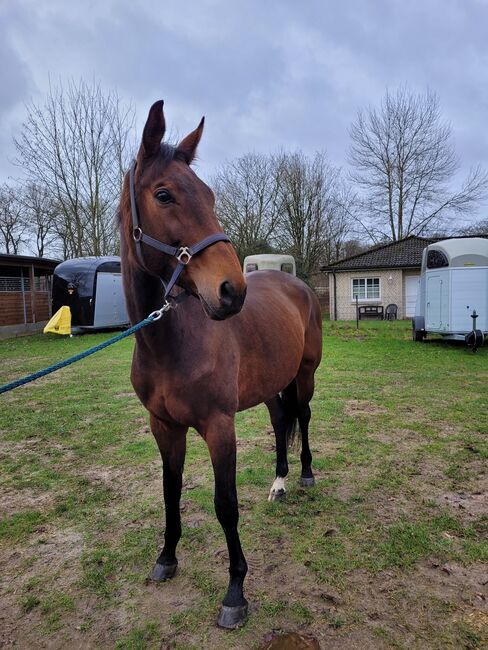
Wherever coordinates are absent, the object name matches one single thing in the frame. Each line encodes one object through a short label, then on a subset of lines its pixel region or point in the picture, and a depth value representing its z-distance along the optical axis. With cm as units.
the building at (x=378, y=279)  2217
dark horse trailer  1619
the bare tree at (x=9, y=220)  3321
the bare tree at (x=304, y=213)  2672
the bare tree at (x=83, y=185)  2152
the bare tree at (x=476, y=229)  2753
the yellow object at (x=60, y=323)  1580
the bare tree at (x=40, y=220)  3081
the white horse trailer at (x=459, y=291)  1053
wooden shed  1664
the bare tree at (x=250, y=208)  2588
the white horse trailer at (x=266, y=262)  2058
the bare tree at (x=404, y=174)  2675
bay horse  160
